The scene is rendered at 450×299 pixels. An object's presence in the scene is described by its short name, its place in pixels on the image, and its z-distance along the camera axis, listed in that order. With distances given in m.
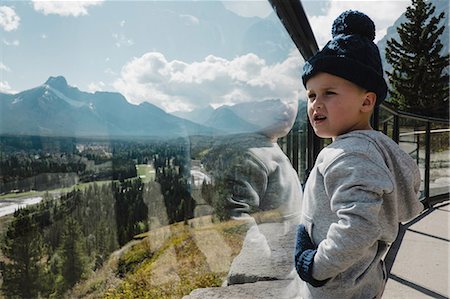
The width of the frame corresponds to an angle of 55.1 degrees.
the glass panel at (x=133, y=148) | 0.84
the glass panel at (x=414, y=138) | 4.80
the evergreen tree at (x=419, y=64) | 23.09
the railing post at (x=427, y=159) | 5.36
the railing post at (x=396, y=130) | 4.40
